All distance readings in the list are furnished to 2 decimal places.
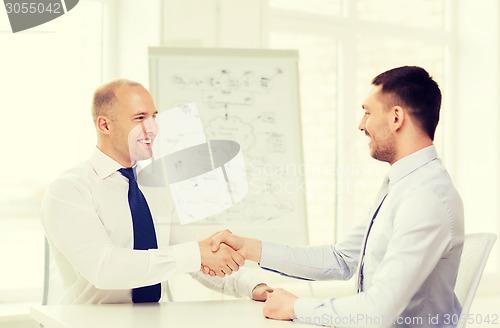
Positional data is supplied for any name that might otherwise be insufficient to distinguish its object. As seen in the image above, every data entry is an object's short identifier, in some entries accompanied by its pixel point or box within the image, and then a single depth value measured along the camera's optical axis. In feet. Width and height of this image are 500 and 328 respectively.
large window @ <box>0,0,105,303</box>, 16.23
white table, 11.68
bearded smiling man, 11.45
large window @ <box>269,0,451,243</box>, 19.33
